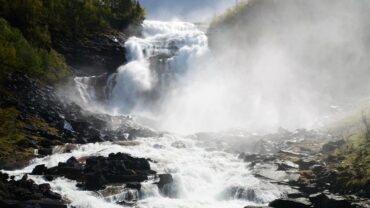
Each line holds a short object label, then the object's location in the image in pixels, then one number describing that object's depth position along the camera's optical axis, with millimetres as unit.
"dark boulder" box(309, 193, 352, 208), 36562
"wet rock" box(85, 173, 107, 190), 41125
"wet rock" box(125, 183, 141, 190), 41100
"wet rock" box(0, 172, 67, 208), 32447
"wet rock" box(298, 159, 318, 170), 49453
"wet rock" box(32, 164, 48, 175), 43531
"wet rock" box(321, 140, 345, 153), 55188
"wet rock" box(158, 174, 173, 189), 42344
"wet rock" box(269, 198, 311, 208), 37906
